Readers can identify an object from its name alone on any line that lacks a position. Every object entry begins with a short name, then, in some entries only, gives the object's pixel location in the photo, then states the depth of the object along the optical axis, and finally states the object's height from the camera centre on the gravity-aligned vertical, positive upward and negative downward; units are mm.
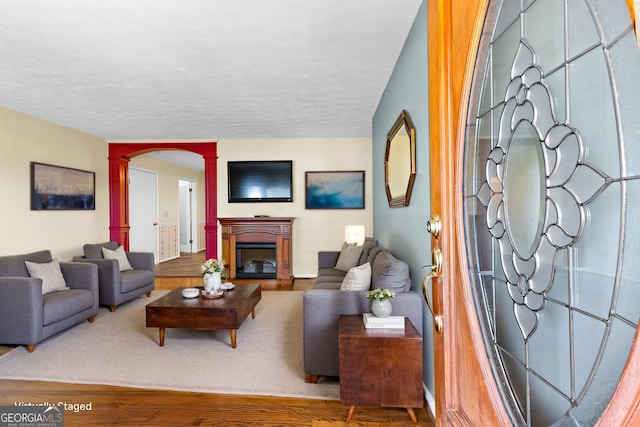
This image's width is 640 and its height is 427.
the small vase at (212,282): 3150 -676
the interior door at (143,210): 6659 +71
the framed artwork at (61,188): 4129 +367
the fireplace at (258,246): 5484 -578
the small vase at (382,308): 1933 -582
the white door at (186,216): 9148 -87
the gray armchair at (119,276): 3801 -781
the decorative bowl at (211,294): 3078 -783
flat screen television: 5676 +566
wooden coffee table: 2752 -883
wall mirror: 2455 +448
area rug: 2244 -1178
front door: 418 +2
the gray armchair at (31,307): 2729 -833
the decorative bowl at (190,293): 3062 -763
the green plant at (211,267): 3186 -538
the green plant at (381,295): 1936 -503
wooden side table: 1796 -888
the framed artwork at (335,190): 5625 +386
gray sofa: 2172 -675
